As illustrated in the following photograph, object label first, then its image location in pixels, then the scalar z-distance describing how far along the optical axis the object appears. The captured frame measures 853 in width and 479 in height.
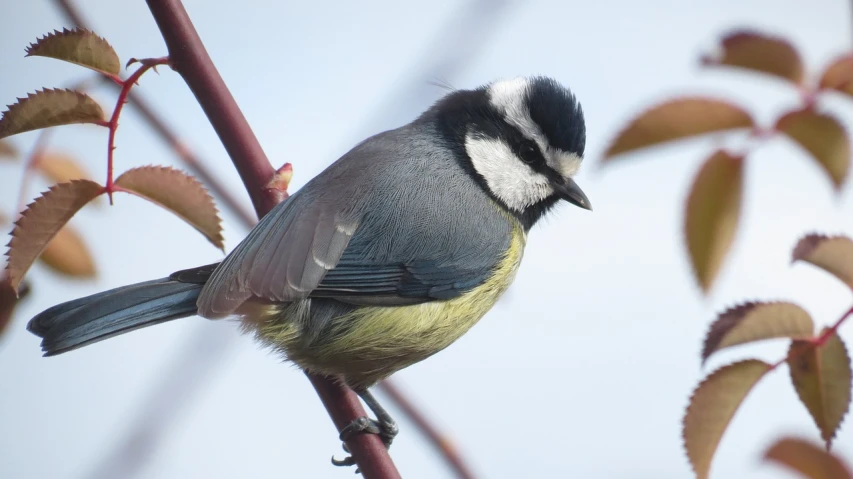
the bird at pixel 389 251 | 2.59
